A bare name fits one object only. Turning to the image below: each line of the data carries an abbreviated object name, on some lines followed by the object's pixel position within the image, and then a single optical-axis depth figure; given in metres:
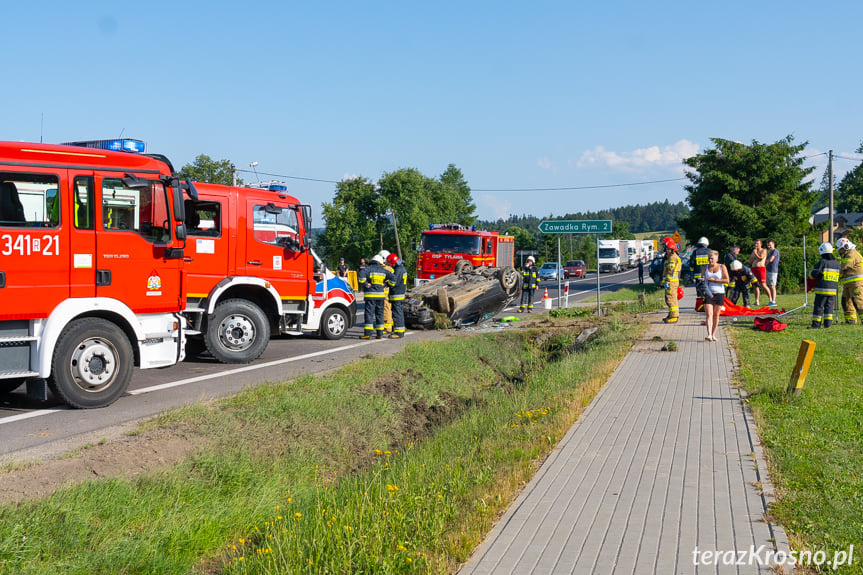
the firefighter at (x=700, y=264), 16.02
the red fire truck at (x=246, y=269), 12.09
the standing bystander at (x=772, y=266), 19.72
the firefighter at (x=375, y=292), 15.84
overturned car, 18.27
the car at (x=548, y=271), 58.29
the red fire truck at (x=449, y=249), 26.39
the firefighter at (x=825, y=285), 14.53
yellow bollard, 8.16
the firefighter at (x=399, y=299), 16.39
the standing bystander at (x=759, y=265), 20.06
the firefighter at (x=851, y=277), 15.09
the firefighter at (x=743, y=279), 19.31
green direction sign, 18.36
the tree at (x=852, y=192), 102.75
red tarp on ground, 16.67
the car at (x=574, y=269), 61.73
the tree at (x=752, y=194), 38.34
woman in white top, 13.82
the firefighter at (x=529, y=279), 23.55
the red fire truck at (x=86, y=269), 8.16
